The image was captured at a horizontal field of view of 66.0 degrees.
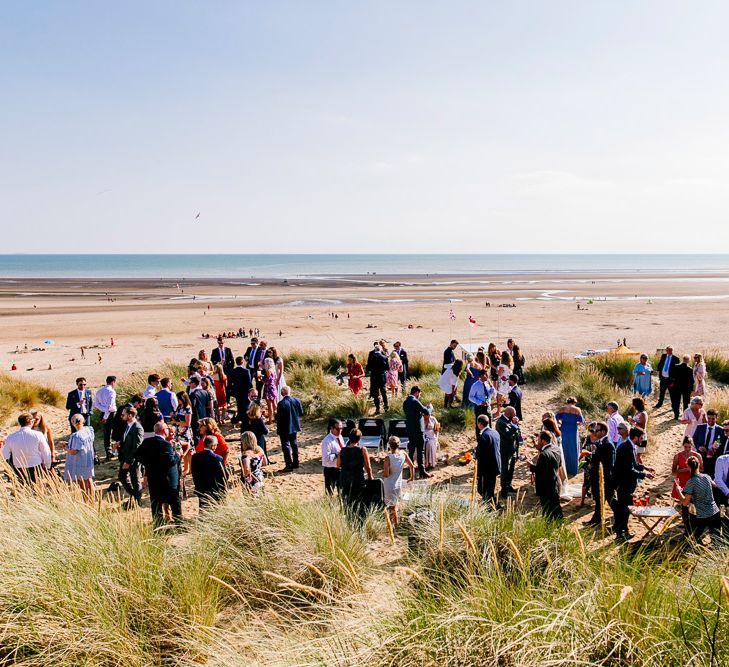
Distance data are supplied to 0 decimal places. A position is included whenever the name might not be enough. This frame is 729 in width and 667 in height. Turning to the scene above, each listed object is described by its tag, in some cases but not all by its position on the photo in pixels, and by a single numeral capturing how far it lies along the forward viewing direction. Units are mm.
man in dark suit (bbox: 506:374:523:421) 10142
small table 6676
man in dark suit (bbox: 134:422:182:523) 6629
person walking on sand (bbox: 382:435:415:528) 6973
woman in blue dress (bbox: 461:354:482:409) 11586
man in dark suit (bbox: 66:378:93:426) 10156
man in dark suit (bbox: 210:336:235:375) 13508
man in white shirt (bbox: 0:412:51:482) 7031
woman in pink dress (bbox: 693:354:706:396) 11684
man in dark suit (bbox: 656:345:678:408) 12031
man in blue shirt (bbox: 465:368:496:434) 10523
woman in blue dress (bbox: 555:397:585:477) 8750
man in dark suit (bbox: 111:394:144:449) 9415
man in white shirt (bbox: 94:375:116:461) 10500
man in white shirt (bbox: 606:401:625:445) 8008
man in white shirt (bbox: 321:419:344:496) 7488
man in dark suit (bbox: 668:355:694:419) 11445
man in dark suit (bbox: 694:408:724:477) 7391
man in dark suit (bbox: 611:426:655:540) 6441
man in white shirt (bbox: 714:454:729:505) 6473
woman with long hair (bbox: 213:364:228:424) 12320
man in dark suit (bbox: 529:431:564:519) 6680
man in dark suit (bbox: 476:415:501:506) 7109
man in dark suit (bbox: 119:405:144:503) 7824
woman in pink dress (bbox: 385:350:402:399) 13766
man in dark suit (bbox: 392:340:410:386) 14966
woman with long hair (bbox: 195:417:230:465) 7297
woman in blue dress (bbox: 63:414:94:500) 7298
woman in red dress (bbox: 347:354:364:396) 12914
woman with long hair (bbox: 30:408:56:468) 7681
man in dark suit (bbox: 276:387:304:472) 9258
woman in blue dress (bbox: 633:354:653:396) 12586
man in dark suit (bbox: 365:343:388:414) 12055
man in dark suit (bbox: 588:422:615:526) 6793
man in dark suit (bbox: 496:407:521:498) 7816
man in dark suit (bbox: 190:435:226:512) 6605
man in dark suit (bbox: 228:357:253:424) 11210
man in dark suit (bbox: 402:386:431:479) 8914
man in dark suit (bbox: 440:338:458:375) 12808
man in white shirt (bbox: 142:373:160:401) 10195
